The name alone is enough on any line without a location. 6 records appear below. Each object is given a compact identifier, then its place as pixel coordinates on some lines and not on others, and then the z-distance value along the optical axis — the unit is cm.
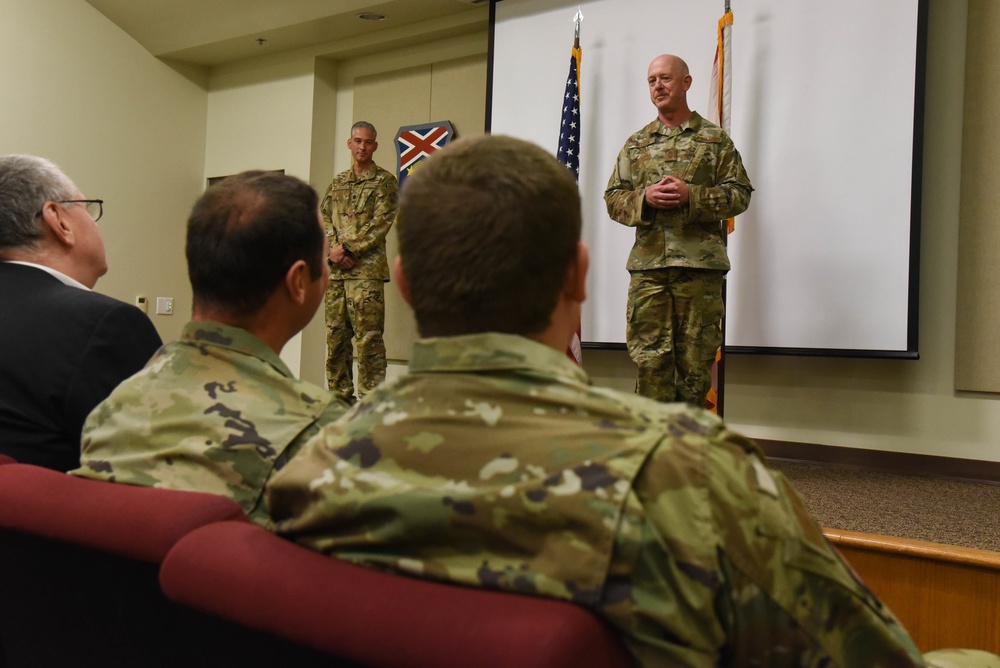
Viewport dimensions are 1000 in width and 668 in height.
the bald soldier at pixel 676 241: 336
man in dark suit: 125
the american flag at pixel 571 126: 417
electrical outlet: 620
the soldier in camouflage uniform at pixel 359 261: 492
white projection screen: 352
